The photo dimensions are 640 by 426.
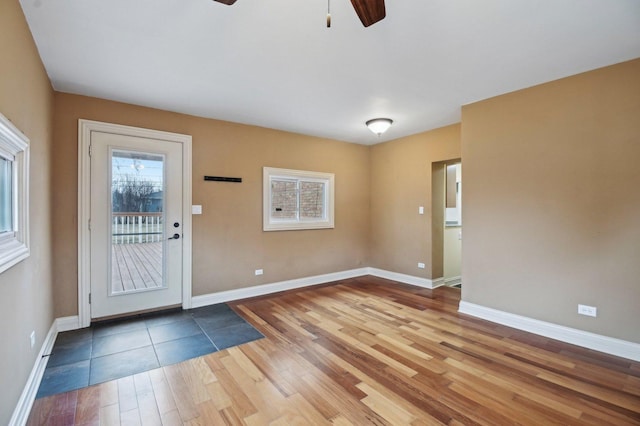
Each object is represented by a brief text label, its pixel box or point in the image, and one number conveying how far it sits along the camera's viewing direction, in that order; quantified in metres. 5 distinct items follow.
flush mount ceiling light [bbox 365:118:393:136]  4.18
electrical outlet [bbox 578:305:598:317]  2.81
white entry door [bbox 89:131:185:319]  3.42
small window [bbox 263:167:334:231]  4.74
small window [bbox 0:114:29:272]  1.65
